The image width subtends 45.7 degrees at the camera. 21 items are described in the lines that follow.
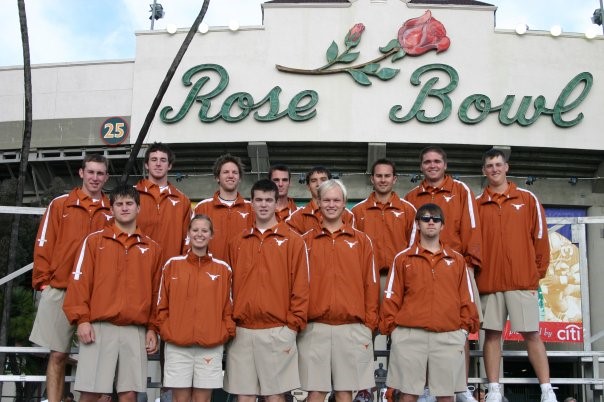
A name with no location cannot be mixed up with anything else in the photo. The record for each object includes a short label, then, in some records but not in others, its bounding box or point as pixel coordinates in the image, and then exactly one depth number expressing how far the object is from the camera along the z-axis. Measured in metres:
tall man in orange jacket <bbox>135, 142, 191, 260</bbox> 6.47
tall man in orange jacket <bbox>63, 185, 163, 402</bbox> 5.49
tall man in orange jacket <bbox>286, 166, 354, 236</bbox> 6.79
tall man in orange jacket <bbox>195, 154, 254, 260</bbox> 6.45
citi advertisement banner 18.88
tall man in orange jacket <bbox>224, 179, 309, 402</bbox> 5.46
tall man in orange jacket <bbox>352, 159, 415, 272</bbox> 6.43
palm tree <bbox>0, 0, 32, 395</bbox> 10.11
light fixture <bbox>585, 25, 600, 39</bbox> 19.20
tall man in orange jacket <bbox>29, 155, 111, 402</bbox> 5.96
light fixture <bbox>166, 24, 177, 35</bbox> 19.50
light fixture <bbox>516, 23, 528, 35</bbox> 19.08
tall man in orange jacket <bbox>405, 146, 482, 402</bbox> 6.23
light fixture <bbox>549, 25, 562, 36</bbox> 19.14
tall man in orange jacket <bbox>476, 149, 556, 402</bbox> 6.15
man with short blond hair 5.54
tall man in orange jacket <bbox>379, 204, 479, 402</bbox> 5.61
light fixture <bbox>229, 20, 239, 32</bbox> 19.38
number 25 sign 19.06
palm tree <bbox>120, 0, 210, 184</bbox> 13.81
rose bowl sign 18.78
